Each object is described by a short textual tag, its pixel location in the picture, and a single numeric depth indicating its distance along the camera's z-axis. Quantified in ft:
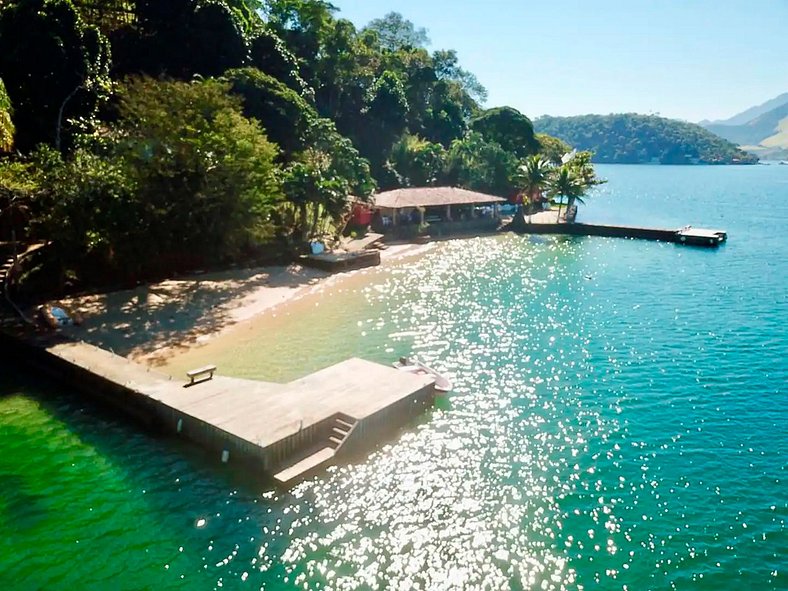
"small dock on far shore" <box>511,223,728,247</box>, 166.50
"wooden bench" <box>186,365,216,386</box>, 60.13
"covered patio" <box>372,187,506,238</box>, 167.12
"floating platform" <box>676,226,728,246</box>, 165.17
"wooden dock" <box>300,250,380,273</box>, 124.67
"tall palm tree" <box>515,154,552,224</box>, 201.16
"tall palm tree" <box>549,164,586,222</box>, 193.16
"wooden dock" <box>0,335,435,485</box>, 50.06
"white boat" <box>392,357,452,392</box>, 66.80
